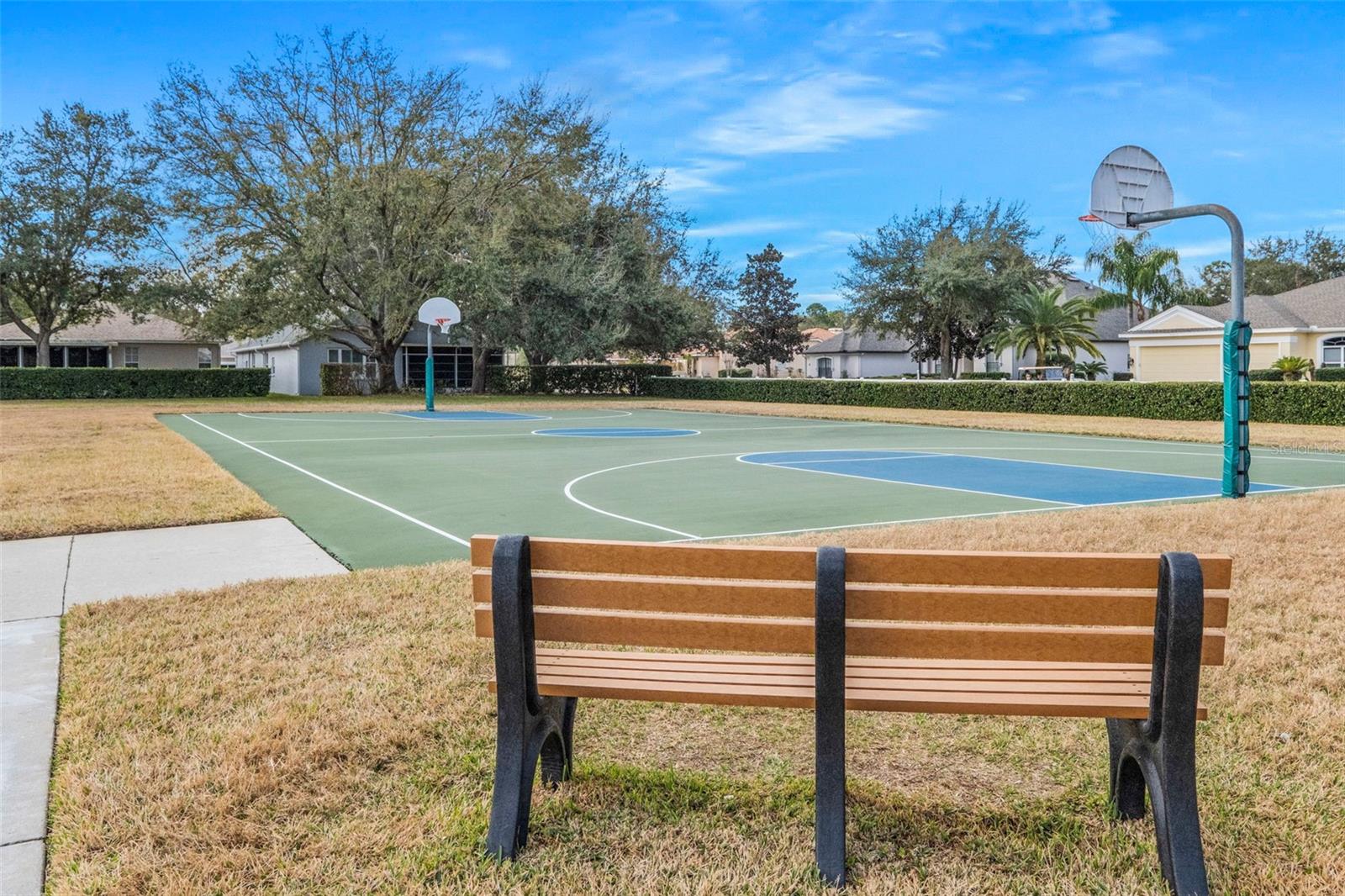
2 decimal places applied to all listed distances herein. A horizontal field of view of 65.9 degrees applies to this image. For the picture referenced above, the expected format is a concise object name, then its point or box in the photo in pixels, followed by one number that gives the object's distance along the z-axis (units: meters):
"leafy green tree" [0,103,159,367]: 42.84
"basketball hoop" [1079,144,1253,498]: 10.83
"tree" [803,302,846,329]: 129.25
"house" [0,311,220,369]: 52.34
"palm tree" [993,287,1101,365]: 47.94
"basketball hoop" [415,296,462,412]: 35.38
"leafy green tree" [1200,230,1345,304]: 67.69
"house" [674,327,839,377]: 79.69
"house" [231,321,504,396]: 49.03
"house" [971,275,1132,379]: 59.70
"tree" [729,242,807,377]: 74.62
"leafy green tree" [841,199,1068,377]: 47.50
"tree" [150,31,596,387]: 41.06
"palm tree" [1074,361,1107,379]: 48.78
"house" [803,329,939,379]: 71.25
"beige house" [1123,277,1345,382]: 38.50
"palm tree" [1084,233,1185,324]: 56.88
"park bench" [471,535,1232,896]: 2.81
